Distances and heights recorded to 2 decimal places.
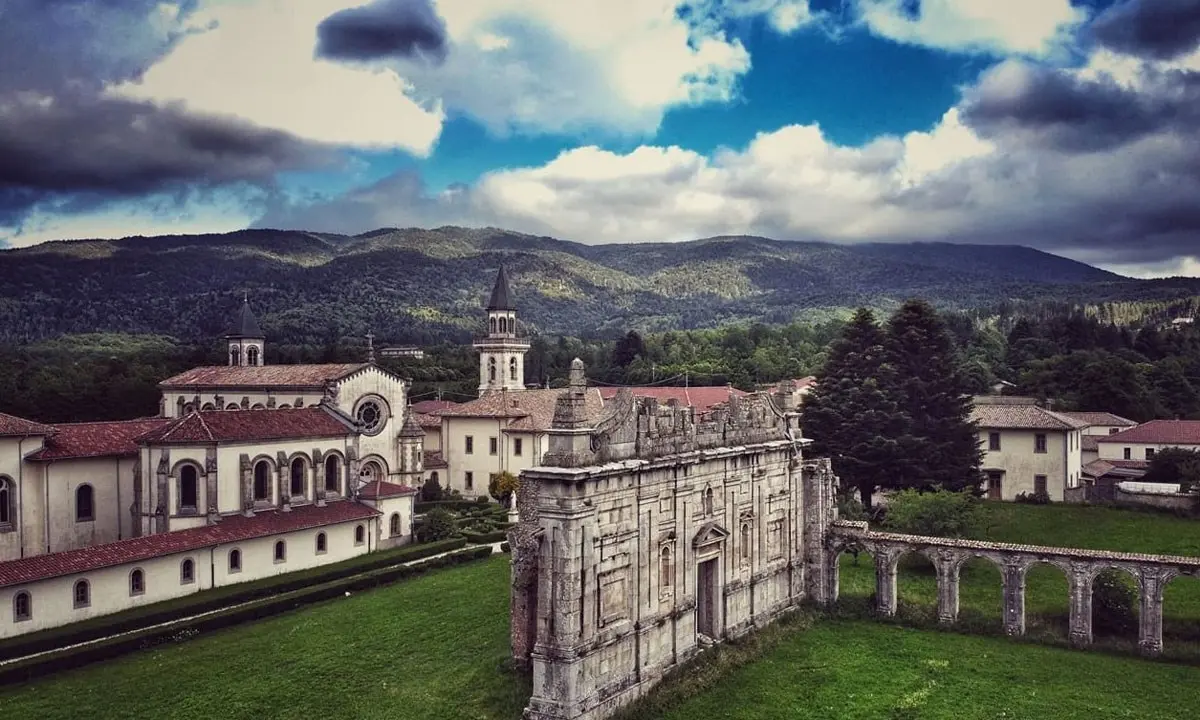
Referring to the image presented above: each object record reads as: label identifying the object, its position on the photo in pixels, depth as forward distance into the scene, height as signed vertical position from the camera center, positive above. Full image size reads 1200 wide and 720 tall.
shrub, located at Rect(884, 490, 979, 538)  36.03 -7.31
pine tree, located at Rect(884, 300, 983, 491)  46.88 -3.50
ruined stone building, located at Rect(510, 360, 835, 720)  19.44 -5.28
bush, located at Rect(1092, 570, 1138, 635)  26.67 -8.24
